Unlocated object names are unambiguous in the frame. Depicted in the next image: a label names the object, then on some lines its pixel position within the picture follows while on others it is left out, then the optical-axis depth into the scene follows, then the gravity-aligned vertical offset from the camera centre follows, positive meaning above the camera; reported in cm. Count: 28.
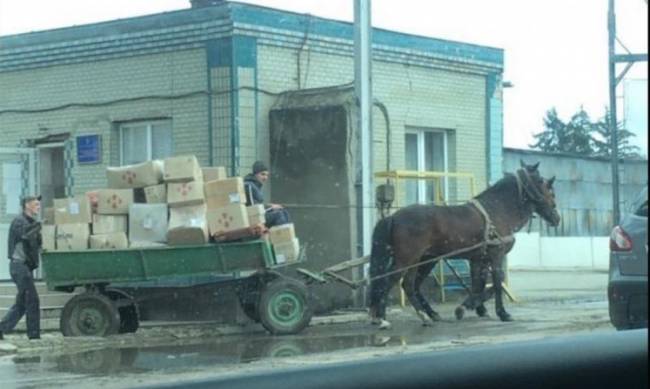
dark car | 988 -35
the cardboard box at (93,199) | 1331 +41
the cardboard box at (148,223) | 1319 +14
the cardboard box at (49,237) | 1320 +0
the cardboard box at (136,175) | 1329 +66
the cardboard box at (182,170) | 1303 +70
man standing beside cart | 1312 -30
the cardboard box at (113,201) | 1332 +39
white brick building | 1669 +215
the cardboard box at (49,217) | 1341 +22
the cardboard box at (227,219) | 1296 +17
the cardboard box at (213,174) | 1334 +67
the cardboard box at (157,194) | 1321 +46
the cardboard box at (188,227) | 1297 +9
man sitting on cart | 1359 +42
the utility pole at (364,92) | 1623 +190
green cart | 1305 -47
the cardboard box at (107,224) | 1321 +13
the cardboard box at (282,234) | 1343 +1
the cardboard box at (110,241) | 1318 -5
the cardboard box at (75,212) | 1323 +27
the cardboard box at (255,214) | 1313 +22
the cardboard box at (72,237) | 1315 +0
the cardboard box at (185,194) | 1301 +45
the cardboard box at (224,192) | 1299 +46
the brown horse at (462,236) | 1433 -4
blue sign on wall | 1784 +129
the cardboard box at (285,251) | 1342 -18
